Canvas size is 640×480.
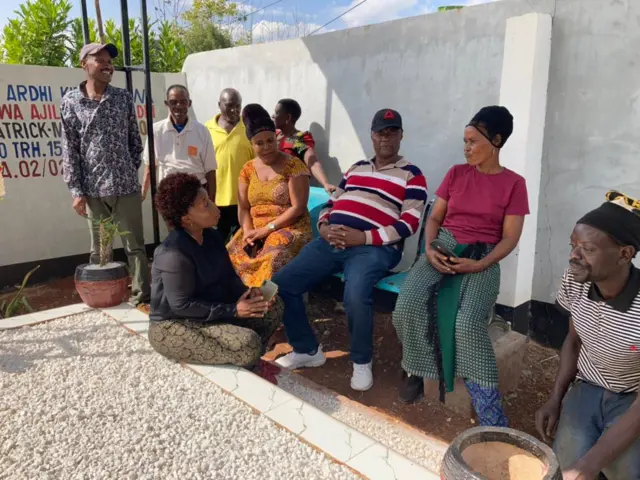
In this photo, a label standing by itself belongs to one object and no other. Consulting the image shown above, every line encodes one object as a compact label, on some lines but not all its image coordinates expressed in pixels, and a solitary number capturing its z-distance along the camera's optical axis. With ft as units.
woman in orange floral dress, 12.50
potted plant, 12.46
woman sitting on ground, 9.25
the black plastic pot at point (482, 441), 5.09
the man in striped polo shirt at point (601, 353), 6.09
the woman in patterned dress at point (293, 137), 15.40
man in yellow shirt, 15.65
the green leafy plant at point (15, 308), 14.53
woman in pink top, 9.35
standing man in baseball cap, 12.74
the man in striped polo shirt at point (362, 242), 11.03
